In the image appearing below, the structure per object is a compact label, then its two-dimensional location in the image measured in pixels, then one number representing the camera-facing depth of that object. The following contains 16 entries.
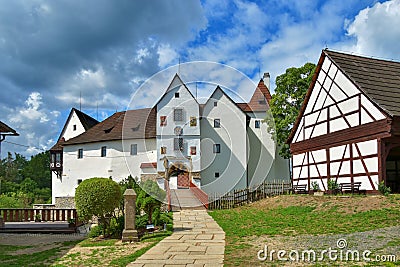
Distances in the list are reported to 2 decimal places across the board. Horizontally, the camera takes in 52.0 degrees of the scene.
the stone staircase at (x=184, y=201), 22.38
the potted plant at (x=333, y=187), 19.49
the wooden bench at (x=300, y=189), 22.94
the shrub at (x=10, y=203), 28.76
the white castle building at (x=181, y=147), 32.22
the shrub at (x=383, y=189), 16.67
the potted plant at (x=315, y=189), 20.92
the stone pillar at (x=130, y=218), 10.81
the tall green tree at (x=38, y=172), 61.55
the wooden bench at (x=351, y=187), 17.97
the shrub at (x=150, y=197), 12.60
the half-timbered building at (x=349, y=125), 17.19
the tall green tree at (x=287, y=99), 29.89
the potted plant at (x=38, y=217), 18.95
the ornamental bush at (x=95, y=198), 11.73
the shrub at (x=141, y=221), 13.03
